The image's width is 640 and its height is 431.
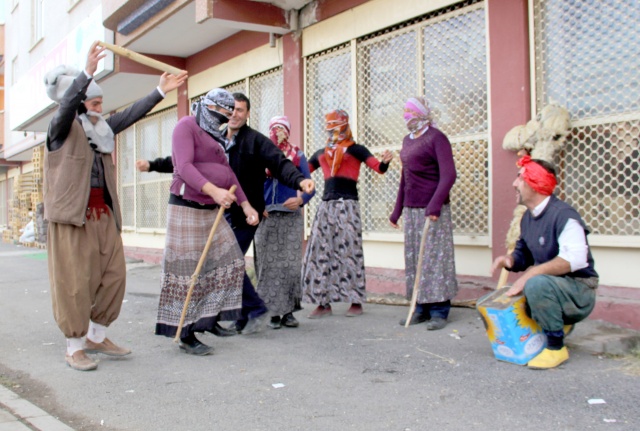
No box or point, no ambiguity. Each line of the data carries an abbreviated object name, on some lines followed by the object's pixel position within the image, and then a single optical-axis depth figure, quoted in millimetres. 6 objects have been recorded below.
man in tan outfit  4168
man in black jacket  5012
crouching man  3824
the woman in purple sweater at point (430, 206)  5156
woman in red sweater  5742
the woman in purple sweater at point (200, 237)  4449
